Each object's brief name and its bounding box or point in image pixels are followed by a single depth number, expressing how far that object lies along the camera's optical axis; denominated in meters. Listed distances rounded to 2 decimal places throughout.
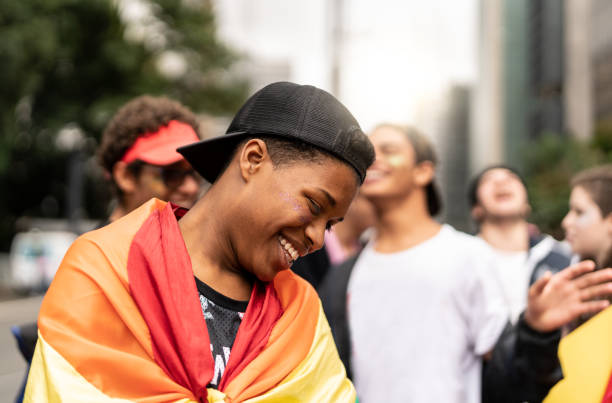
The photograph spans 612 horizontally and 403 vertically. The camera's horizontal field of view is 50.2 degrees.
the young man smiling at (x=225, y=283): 1.47
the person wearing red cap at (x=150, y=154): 2.67
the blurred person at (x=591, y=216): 2.99
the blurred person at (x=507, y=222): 4.68
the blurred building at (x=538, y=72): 49.22
